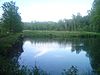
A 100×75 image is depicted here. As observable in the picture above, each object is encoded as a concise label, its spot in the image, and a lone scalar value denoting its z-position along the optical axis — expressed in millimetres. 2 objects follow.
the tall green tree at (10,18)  19336
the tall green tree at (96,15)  21541
